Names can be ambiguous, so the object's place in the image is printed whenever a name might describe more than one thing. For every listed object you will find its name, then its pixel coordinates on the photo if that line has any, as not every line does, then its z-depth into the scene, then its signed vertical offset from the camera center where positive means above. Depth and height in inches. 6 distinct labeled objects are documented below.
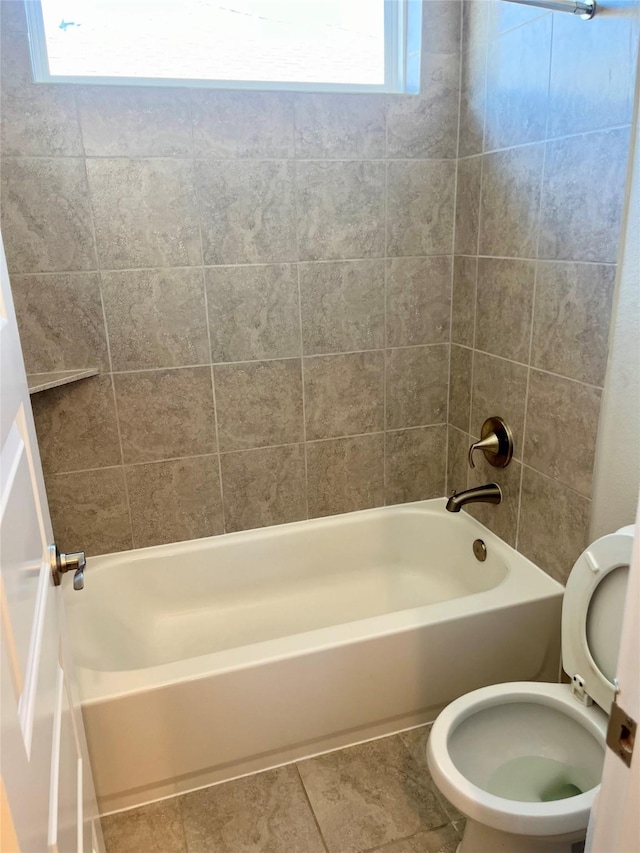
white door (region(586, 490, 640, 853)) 23.2 -20.5
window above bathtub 75.7 +23.0
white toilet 55.4 -45.0
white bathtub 66.1 -47.9
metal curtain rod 59.0 +19.5
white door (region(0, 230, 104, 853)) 25.2 -19.6
